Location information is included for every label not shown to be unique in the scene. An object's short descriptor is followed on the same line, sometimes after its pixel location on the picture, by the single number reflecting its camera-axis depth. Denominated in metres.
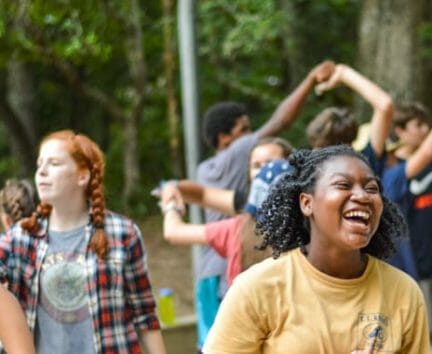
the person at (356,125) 6.11
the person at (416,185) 7.64
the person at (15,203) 5.92
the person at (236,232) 5.05
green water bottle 10.53
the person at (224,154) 6.32
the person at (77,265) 4.91
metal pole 8.32
